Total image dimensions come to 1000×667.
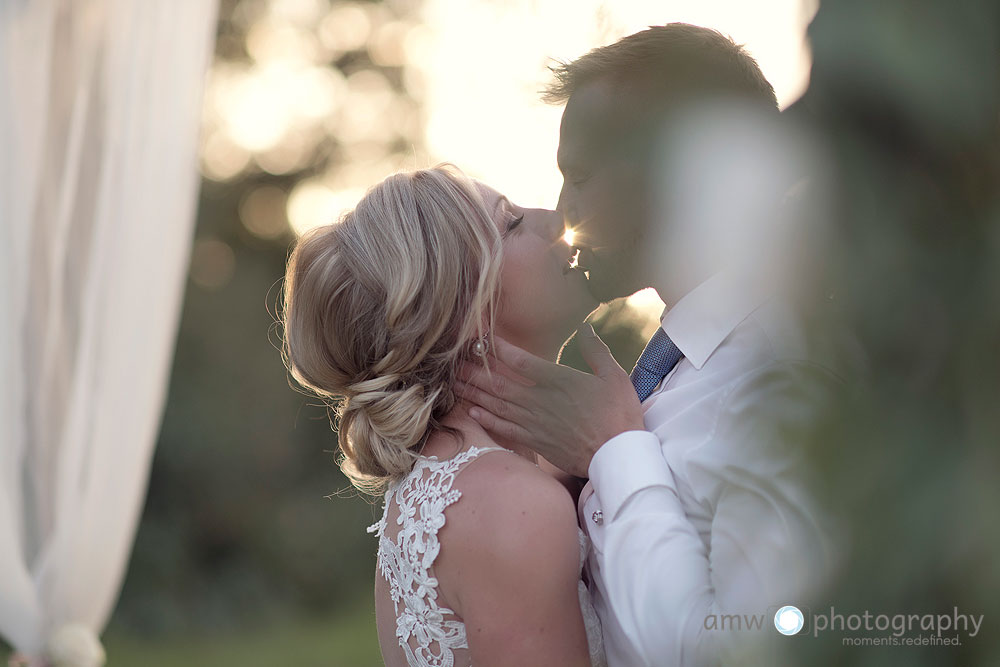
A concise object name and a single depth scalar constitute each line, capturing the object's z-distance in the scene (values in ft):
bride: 7.10
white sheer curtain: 11.53
